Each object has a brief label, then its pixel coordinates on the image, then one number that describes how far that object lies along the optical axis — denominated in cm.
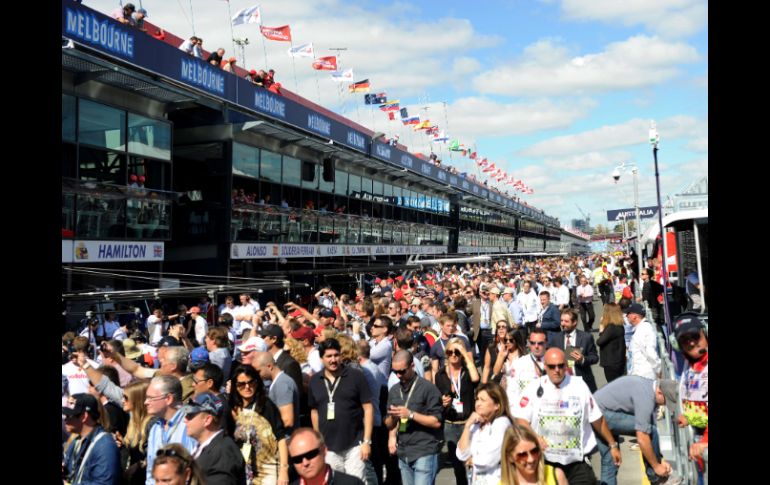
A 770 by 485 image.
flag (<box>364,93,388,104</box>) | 4134
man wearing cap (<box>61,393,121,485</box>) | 515
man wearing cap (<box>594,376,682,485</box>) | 642
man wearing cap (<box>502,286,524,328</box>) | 1655
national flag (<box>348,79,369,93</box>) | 3653
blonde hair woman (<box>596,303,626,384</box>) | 1030
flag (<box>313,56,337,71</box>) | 3017
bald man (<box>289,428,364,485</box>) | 430
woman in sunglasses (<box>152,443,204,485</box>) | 430
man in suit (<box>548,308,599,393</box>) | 946
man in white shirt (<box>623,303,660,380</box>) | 888
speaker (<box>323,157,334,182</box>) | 2733
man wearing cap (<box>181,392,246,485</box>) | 495
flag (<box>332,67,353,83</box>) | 3225
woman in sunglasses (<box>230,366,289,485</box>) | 550
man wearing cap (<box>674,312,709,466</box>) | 570
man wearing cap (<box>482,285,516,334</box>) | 1353
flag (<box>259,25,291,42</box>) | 2495
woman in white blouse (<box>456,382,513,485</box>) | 548
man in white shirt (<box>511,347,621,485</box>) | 575
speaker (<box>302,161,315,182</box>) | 2745
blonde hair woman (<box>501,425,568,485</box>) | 467
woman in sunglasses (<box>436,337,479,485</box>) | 735
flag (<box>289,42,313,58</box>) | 2805
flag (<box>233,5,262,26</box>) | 2323
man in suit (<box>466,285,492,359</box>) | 1497
